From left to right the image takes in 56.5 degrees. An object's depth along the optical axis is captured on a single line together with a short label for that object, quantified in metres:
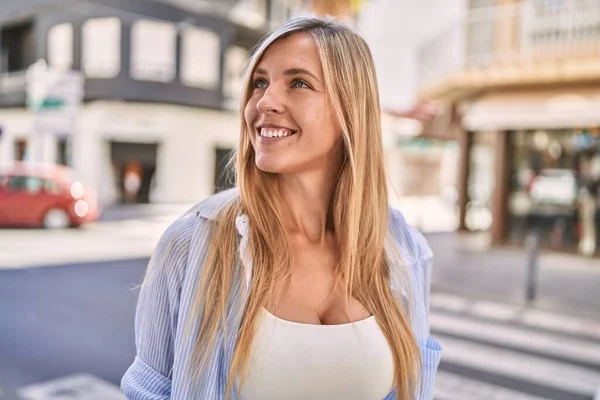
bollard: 7.72
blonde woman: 1.43
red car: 6.93
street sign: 5.41
